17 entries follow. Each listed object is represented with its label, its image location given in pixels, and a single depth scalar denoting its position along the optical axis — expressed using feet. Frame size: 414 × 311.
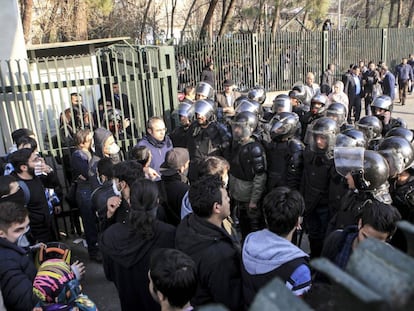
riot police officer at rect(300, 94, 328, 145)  22.13
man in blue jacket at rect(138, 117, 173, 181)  17.51
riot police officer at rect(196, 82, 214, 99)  26.24
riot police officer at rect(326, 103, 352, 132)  19.86
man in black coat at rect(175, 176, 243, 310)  8.34
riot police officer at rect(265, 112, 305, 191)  15.97
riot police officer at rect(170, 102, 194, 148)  21.13
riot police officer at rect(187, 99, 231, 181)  19.44
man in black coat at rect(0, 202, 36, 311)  8.20
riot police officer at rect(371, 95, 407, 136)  20.61
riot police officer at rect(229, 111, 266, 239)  16.52
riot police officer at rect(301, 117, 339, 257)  14.74
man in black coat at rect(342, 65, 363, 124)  41.83
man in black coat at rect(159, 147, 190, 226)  12.87
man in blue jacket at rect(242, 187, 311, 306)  7.79
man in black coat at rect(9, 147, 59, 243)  14.20
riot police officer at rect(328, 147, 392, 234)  11.54
